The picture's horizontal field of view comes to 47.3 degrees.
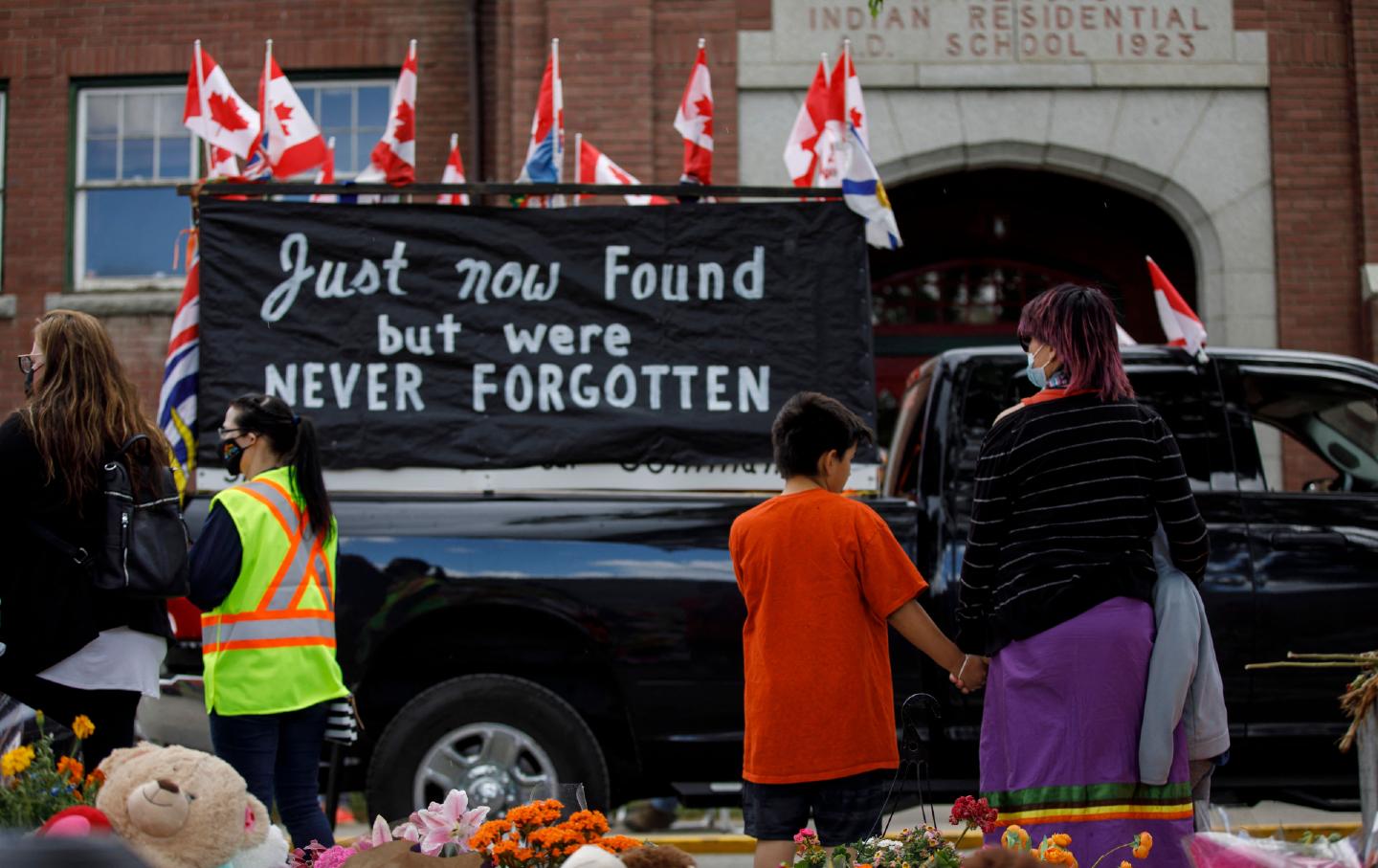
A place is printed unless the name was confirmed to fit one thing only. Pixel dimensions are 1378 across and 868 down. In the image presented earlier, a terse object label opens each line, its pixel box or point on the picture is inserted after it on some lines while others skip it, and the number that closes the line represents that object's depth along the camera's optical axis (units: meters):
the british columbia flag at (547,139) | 7.79
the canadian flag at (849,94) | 7.02
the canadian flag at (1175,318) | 6.70
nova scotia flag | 6.66
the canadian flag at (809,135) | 7.35
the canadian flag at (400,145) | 7.81
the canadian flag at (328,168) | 7.84
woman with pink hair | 3.85
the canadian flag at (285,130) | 7.49
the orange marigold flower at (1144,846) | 3.09
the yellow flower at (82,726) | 4.00
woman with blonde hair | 4.49
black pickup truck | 6.01
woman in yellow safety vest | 4.85
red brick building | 11.03
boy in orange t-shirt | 4.17
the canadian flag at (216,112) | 7.37
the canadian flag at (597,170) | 8.09
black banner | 6.59
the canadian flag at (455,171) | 8.26
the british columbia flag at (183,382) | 6.61
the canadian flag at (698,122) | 7.82
